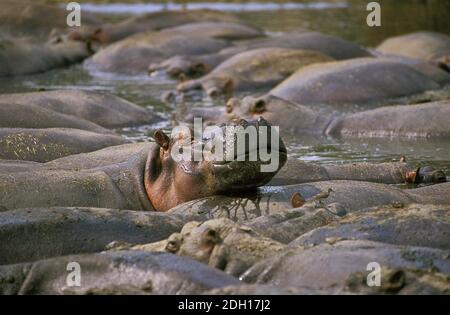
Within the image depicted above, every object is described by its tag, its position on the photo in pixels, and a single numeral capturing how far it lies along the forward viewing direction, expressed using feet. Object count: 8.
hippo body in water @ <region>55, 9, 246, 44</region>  105.19
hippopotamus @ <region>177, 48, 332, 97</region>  76.02
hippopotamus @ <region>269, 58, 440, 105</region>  68.95
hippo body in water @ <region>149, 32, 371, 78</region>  84.43
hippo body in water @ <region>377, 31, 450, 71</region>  85.51
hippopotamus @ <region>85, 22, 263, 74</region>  88.89
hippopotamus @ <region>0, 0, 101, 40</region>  105.40
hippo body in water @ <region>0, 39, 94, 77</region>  84.94
